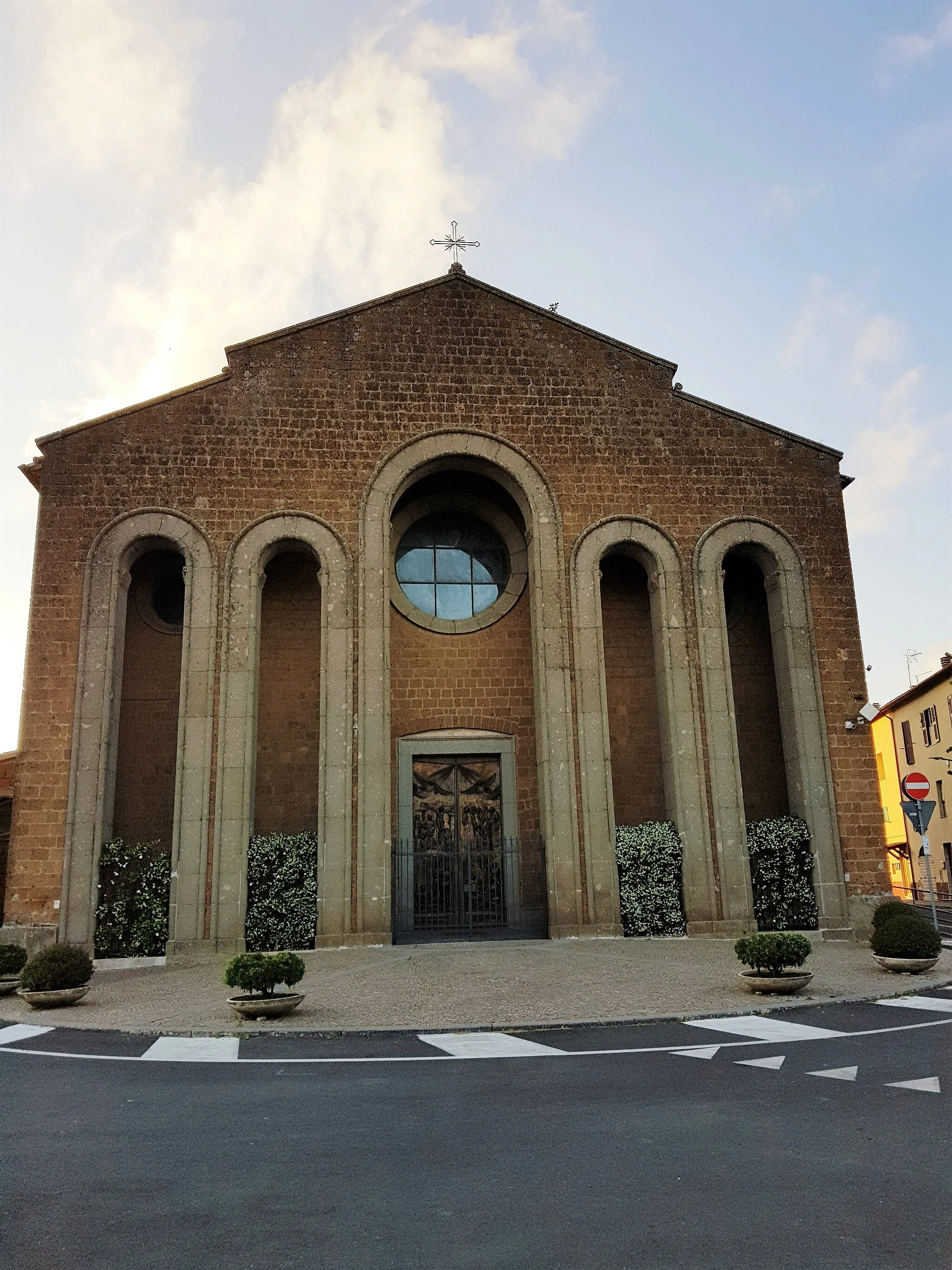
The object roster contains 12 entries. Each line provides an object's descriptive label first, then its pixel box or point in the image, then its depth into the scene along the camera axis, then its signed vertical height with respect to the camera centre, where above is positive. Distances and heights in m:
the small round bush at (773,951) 11.10 -0.95
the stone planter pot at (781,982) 10.90 -1.26
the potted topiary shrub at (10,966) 13.00 -0.99
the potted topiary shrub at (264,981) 10.12 -1.00
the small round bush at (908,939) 12.49 -0.96
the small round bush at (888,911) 13.29 -0.64
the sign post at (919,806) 14.62 +0.86
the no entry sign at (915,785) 15.67 +1.24
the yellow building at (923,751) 38.56 +4.80
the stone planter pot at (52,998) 11.50 -1.25
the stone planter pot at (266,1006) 10.08 -1.24
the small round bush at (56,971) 11.58 -0.94
